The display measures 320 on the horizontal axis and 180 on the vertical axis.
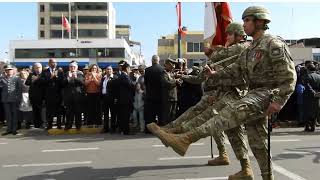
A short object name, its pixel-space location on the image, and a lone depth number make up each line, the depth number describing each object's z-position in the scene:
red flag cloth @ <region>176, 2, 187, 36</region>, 10.77
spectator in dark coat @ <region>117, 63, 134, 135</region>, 7.42
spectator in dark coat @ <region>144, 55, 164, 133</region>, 7.13
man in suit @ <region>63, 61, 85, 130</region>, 7.59
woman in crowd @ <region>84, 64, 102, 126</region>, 7.77
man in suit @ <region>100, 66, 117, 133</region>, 7.59
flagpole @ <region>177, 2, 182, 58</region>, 10.74
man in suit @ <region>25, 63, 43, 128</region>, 7.84
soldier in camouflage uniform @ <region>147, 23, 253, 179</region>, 3.79
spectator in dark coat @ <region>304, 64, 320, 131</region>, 7.56
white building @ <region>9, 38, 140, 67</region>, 33.34
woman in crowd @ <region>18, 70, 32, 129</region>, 7.92
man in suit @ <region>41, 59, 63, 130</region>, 7.75
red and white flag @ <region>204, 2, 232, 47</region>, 5.81
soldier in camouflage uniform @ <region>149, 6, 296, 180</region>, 3.01
